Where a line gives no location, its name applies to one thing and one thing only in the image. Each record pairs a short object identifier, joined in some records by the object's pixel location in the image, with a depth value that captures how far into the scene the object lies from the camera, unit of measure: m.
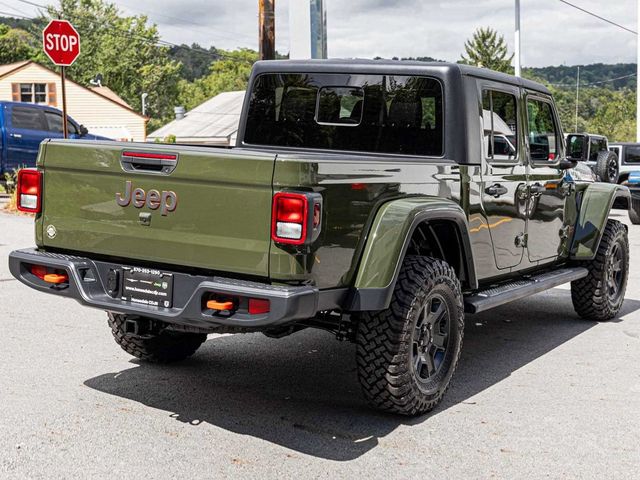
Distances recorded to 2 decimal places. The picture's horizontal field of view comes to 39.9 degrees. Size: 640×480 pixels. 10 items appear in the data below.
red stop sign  14.91
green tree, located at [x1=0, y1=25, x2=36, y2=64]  79.31
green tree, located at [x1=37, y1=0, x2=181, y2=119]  88.69
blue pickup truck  19.17
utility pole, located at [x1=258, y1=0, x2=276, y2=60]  14.92
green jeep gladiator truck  4.19
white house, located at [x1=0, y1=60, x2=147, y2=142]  52.81
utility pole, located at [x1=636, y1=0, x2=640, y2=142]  31.44
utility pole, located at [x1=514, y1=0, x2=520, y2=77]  32.12
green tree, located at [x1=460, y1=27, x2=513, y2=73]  97.62
